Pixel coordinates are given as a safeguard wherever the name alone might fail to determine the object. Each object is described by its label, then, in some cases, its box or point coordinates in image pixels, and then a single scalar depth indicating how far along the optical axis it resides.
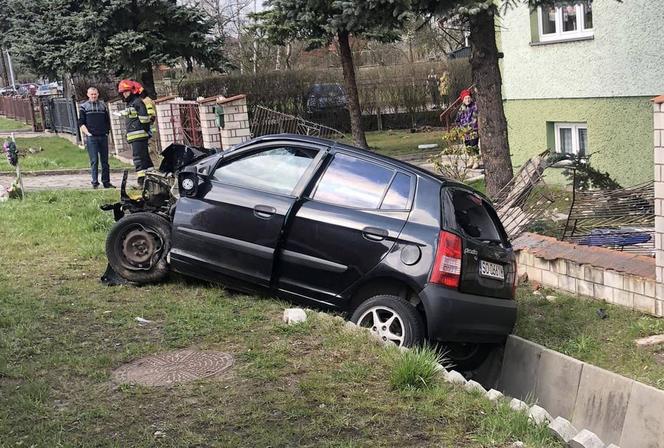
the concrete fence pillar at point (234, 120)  11.85
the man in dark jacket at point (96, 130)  13.30
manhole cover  4.47
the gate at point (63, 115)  25.17
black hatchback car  5.20
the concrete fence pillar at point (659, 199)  5.94
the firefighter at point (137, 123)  11.53
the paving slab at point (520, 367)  5.68
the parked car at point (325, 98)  28.19
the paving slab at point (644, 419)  4.57
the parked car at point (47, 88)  51.41
